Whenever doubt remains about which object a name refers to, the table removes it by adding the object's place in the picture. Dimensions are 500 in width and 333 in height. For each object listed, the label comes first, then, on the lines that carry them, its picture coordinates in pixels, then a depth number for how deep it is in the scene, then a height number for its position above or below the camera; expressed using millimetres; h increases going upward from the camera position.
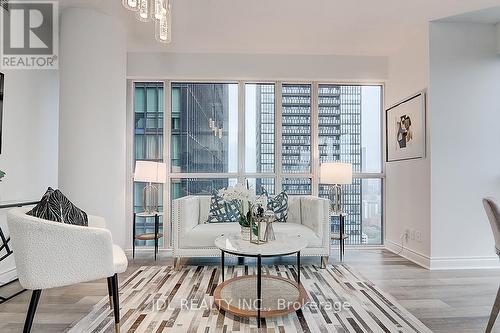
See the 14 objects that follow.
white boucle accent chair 1655 -498
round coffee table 2107 -1023
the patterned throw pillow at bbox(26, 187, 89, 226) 1864 -274
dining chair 1692 -299
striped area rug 1979 -1073
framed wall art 3393 +530
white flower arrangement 2408 -201
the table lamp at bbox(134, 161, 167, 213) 3598 -81
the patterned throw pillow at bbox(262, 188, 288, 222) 3616 -450
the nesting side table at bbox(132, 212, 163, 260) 3521 -810
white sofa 3203 -673
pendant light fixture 1845 +1037
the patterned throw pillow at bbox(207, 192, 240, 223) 3570 -510
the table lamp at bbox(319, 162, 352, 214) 3676 -61
